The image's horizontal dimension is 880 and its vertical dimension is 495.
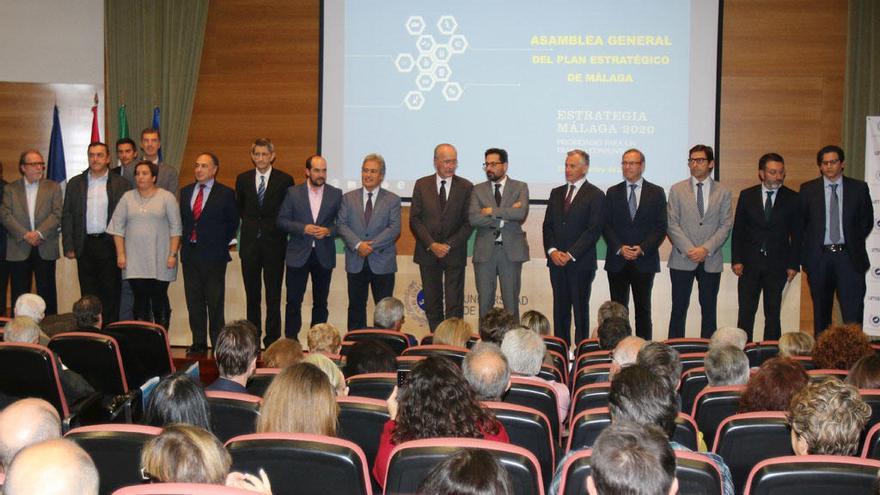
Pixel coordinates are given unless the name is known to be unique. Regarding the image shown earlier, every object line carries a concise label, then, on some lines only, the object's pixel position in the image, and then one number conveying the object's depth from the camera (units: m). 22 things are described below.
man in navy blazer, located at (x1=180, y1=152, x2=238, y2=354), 6.93
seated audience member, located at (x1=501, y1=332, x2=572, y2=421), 3.97
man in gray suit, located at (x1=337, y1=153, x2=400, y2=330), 7.07
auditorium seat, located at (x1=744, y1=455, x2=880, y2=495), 2.28
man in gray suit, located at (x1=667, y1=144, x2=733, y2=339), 6.89
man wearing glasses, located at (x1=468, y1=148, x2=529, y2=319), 7.07
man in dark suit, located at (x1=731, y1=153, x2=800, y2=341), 6.78
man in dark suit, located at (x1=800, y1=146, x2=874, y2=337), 6.65
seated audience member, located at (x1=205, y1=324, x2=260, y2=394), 3.61
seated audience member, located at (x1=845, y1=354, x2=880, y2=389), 3.62
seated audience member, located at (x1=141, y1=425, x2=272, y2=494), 2.14
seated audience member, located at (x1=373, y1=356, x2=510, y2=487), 2.84
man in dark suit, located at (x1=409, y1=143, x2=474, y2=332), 7.12
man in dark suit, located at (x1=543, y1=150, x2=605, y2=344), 6.92
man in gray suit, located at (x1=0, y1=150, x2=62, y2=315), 7.23
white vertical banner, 7.56
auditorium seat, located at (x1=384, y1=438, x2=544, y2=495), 2.30
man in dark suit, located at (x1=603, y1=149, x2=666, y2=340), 6.87
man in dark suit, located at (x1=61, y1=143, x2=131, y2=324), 7.08
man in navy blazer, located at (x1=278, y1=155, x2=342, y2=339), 7.06
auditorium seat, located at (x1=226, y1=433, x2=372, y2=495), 2.32
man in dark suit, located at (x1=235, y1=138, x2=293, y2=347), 7.11
